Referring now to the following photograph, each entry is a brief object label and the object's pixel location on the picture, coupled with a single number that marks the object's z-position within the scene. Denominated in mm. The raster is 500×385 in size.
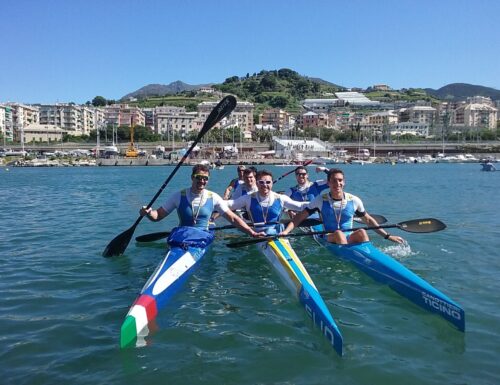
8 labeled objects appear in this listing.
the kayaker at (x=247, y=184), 10969
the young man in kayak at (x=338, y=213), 8648
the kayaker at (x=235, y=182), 12679
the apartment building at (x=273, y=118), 198375
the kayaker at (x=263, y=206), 9477
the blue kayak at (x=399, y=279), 6137
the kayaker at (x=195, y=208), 8562
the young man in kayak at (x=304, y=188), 12125
